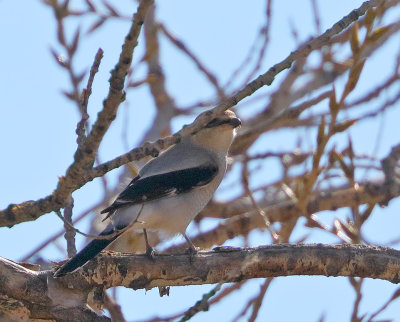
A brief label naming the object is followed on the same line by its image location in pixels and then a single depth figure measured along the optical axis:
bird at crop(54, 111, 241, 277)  8.27
